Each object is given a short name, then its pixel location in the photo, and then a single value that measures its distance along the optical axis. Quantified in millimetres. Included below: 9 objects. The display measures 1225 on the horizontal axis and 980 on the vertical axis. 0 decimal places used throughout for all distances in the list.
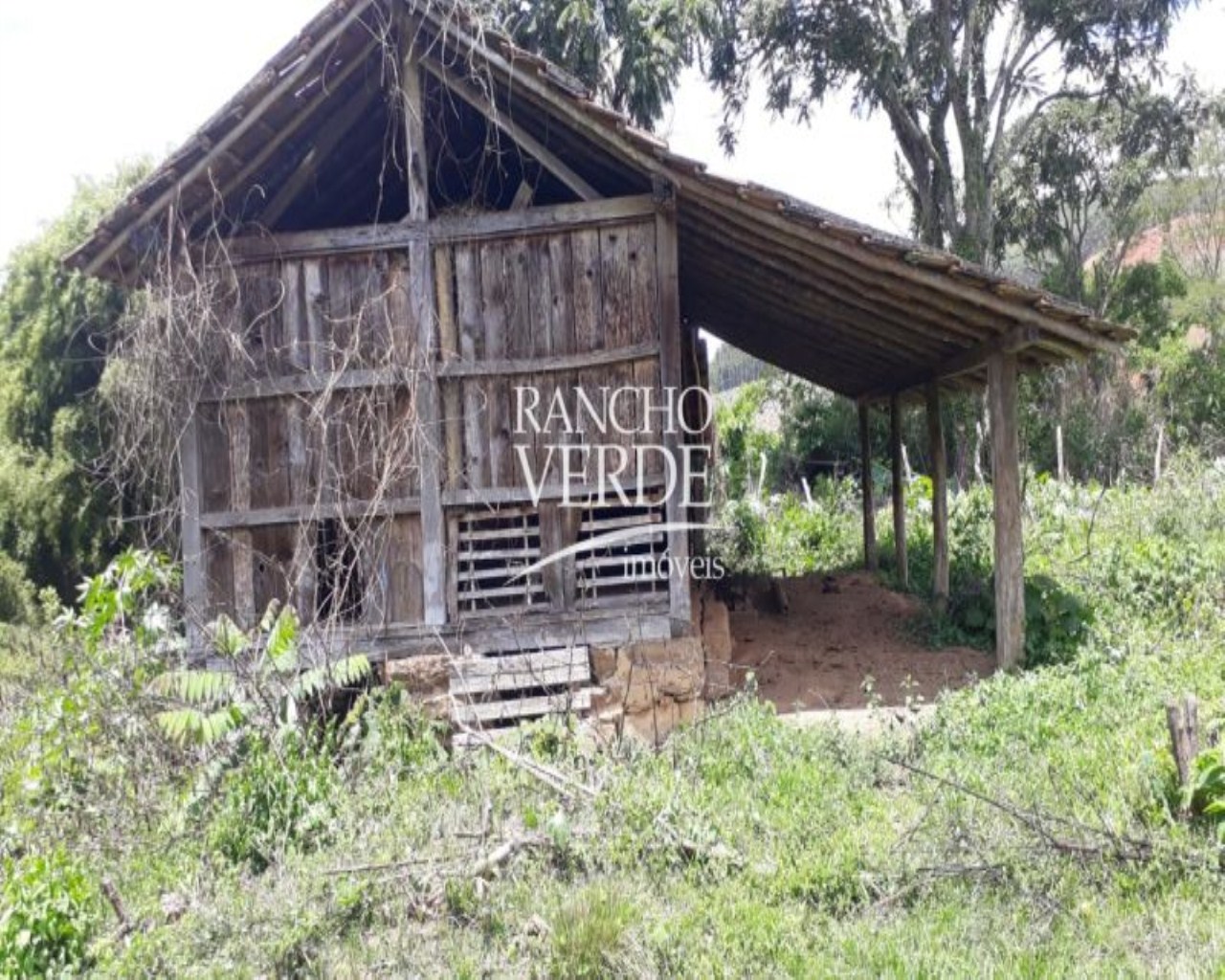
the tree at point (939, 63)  19266
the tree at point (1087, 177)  21594
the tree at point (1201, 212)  29422
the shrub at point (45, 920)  4215
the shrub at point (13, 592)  16250
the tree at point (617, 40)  17125
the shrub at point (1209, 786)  4625
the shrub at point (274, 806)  5289
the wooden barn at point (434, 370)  7402
